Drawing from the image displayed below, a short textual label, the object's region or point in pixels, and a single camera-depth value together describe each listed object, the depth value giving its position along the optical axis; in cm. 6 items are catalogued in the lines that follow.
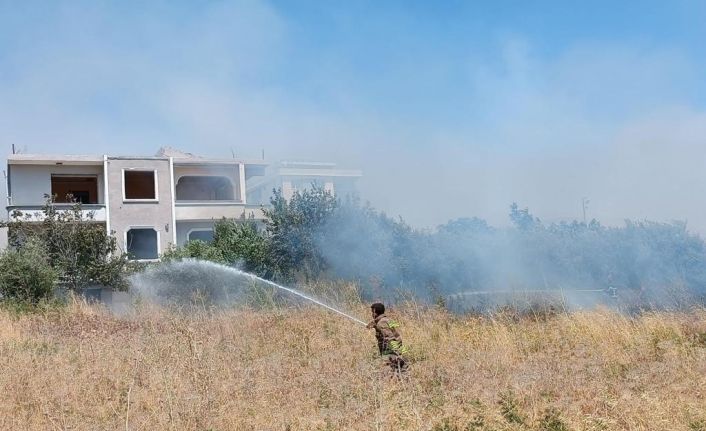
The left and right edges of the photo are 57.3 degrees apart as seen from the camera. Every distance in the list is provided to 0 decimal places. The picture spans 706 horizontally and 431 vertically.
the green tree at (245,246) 2014
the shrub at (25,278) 1511
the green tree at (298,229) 1912
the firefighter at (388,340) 735
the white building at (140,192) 2667
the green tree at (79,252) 1822
